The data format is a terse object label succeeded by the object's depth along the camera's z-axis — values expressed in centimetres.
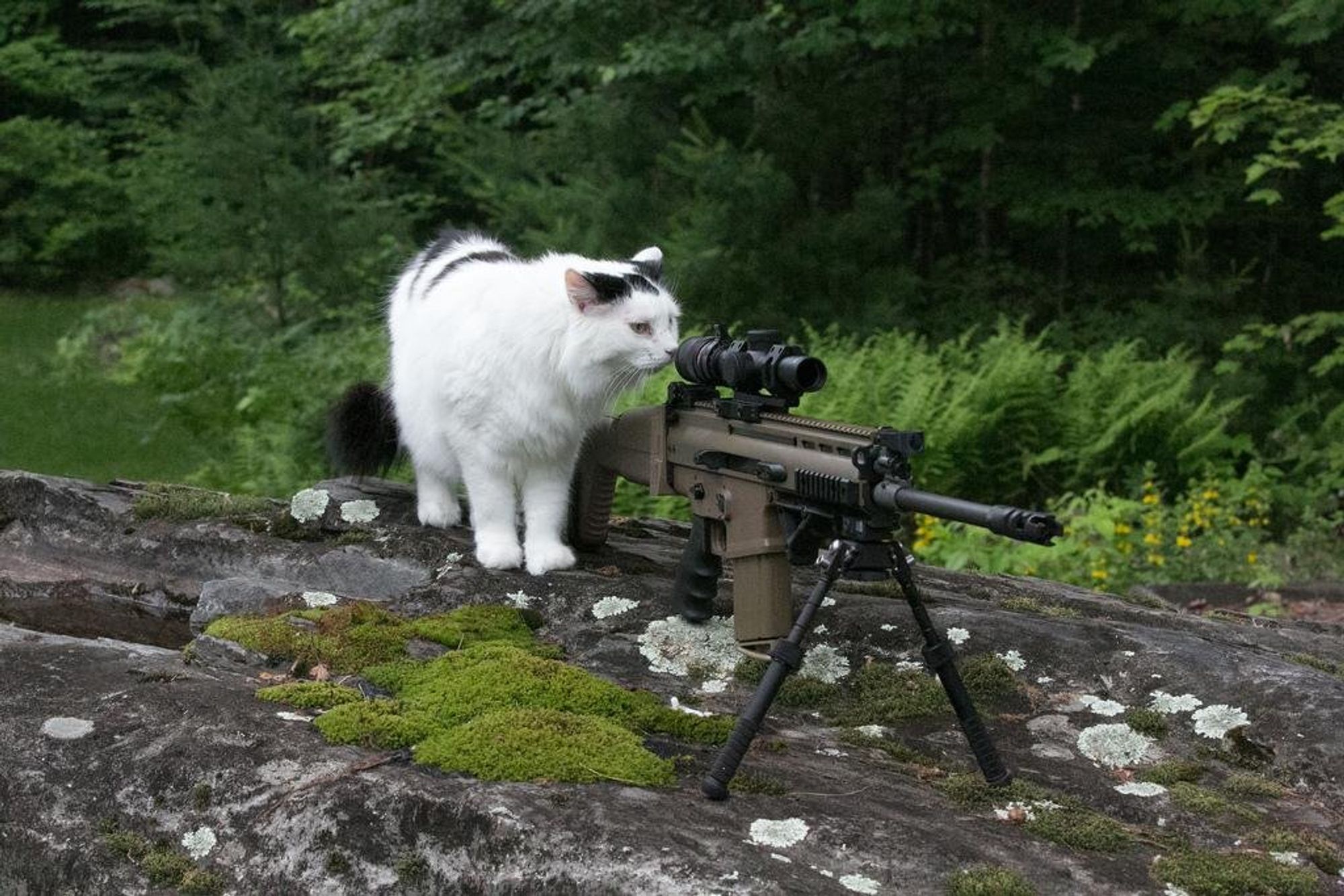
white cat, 441
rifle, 326
